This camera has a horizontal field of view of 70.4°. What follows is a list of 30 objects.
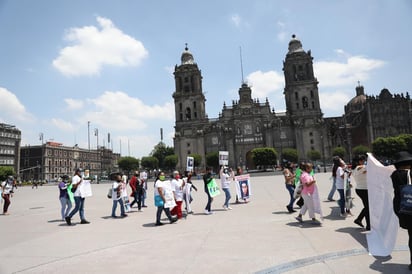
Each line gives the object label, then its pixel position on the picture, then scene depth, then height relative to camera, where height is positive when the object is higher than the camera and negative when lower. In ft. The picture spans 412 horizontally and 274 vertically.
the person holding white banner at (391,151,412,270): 15.64 -1.23
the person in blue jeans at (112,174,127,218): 37.32 -2.59
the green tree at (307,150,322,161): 226.58 +6.04
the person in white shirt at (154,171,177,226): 30.96 -2.59
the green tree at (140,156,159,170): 286.66 +8.91
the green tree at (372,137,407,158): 203.10 +8.54
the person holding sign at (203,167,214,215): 37.19 -1.68
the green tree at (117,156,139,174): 268.76 +8.07
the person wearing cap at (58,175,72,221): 35.81 -2.19
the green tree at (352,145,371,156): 225.35 +8.07
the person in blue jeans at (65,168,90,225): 33.38 -2.66
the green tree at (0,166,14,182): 209.46 +4.91
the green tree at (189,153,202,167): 239.30 +7.73
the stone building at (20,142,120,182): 323.57 +18.94
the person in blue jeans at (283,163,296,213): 36.63 -2.11
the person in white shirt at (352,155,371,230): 25.49 -2.49
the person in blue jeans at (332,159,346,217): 31.71 -2.38
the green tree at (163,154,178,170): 253.24 +7.74
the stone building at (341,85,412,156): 256.73 +37.85
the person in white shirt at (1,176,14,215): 45.60 -2.08
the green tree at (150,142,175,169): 346.58 +21.88
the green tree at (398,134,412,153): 206.80 +11.77
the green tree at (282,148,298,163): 220.23 +6.62
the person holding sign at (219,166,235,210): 40.09 -2.34
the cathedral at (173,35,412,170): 242.99 +39.39
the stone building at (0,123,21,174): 284.61 +32.85
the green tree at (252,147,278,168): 201.05 +5.38
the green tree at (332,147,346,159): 216.54 +7.20
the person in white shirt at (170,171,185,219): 34.63 -2.80
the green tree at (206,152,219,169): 234.38 +6.87
